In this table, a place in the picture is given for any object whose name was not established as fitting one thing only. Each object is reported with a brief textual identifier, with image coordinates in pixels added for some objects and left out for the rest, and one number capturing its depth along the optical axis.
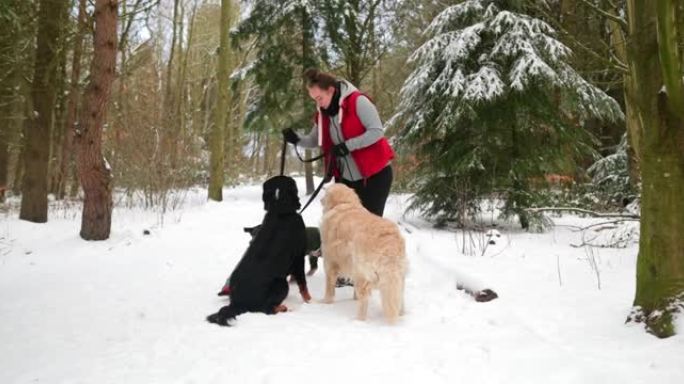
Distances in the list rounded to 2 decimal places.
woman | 4.47
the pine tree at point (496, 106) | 8.10
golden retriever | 3.68
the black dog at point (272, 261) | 3.99
